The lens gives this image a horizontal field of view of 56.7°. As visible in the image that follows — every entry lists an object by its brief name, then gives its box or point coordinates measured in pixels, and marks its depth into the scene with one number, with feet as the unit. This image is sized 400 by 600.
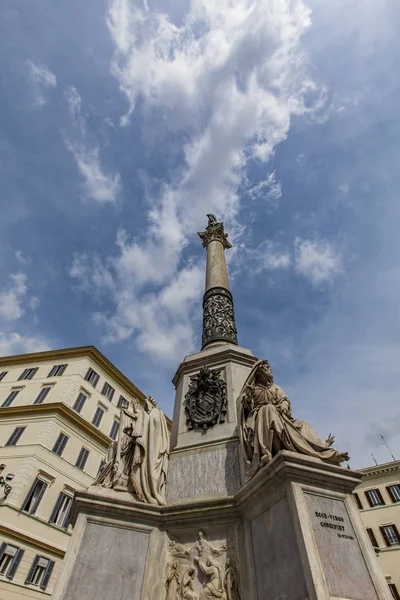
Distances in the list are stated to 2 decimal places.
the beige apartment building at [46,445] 66.33
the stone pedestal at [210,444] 21.07
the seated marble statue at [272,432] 17.67
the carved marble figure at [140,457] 20.85
